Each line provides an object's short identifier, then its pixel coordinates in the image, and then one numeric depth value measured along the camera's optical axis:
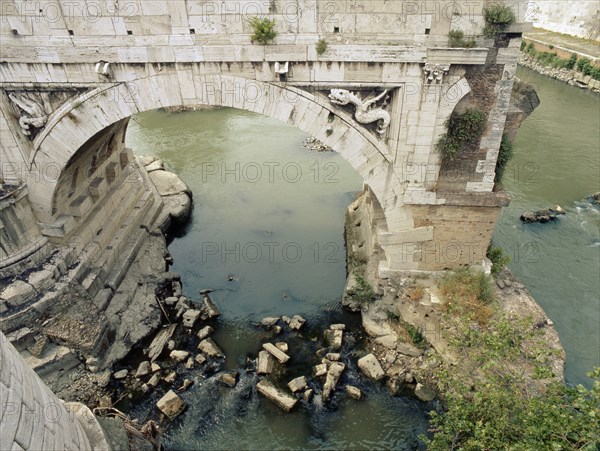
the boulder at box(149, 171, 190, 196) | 15.80
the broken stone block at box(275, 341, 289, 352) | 10.06
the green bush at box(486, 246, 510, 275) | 10.07
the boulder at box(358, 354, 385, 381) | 9.22
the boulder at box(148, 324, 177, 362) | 9.91
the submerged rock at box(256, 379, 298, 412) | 8.79
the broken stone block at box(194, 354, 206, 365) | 9.78
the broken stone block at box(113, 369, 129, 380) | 9.40
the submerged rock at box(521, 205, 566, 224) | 14.85
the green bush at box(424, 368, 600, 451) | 5.52
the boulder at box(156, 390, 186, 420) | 8.69
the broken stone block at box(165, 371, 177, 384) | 9.38
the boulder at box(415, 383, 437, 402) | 8.82
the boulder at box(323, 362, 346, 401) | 8.97
